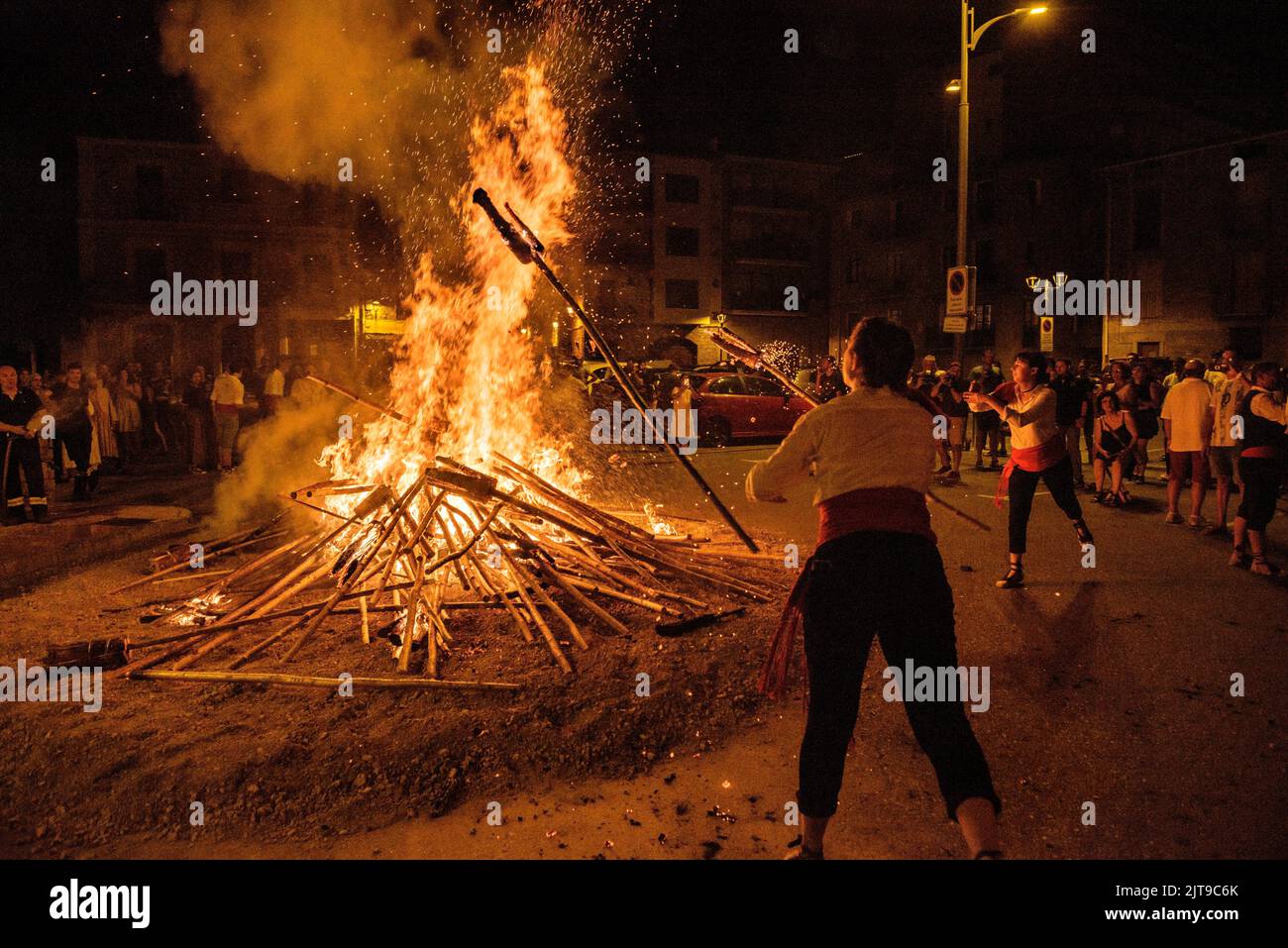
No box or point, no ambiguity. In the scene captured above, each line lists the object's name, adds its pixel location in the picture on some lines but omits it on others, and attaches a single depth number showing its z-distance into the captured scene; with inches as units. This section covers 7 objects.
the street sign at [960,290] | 613.9
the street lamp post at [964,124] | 629.9
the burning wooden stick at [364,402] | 330.0
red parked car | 826.8
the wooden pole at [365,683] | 188.9
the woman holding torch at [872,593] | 122.8
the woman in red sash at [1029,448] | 286.7
